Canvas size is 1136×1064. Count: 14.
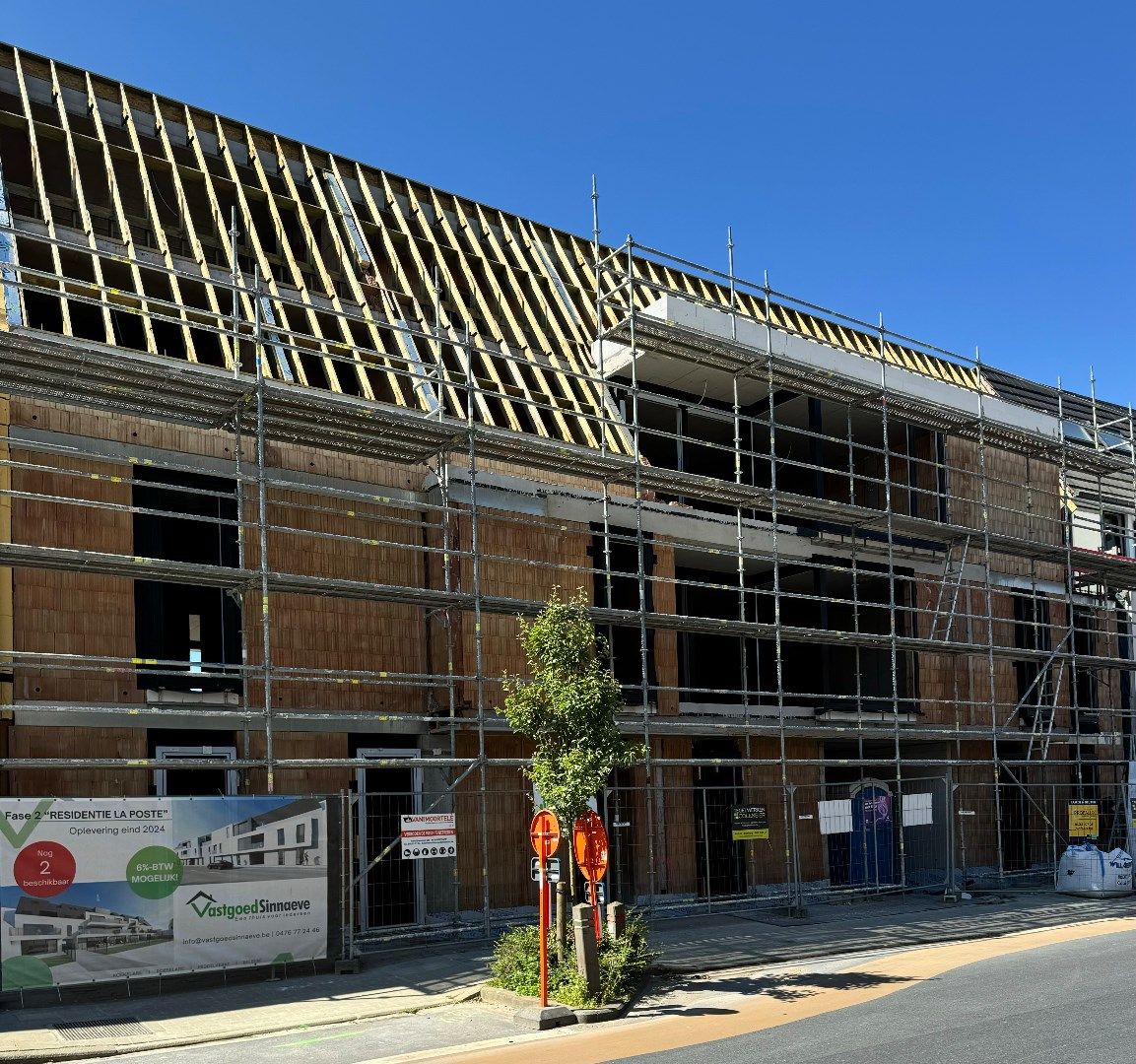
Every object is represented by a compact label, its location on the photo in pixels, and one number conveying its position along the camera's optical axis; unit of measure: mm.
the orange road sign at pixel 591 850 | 14523
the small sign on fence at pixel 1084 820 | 24703
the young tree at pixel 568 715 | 13883
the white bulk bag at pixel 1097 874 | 23203
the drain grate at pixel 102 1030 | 11797
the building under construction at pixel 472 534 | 16656
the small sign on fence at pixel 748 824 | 20797
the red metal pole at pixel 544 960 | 12734
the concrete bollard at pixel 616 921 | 14391
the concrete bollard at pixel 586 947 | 12969
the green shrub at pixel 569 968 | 13000
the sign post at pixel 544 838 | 13383
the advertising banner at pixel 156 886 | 12992
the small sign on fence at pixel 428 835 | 16484
